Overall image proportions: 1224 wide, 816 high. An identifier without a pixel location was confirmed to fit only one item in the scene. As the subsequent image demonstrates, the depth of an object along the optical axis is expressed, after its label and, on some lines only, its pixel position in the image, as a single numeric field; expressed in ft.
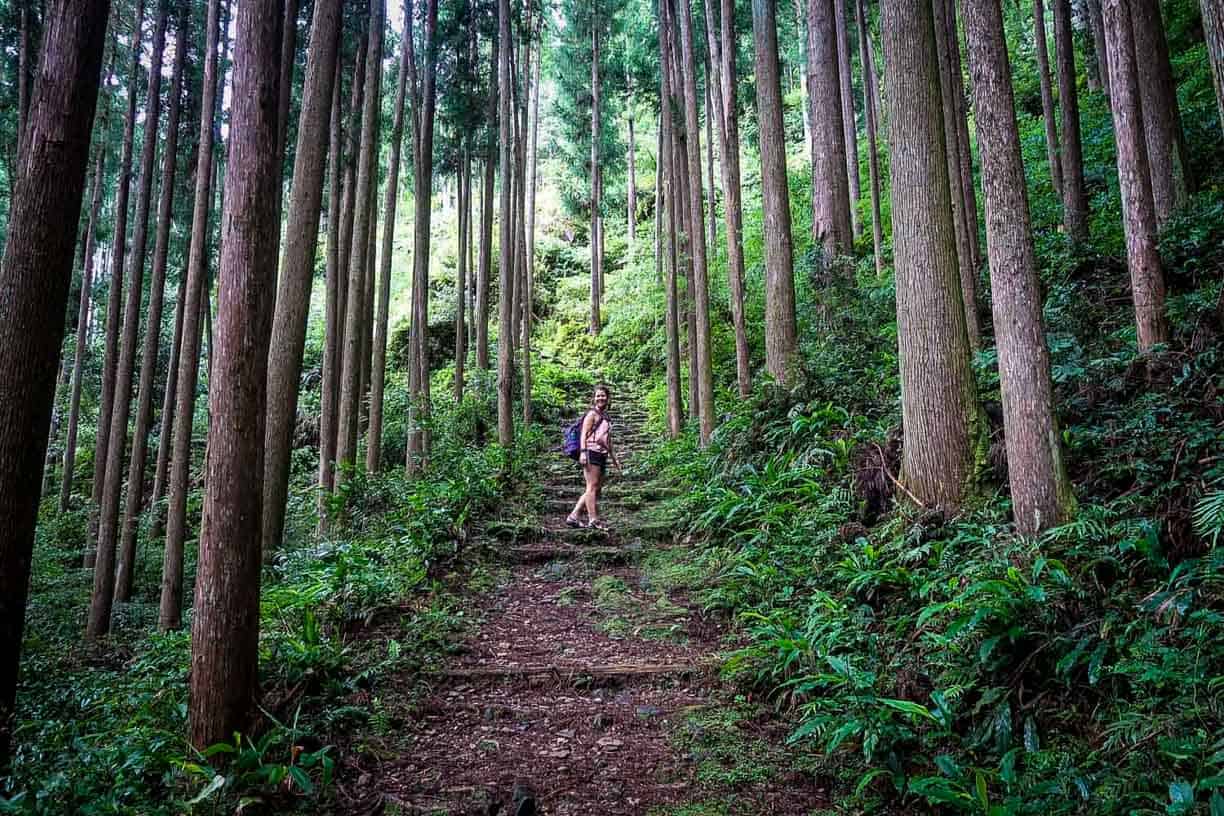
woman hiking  29.45
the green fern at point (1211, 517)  11.87
